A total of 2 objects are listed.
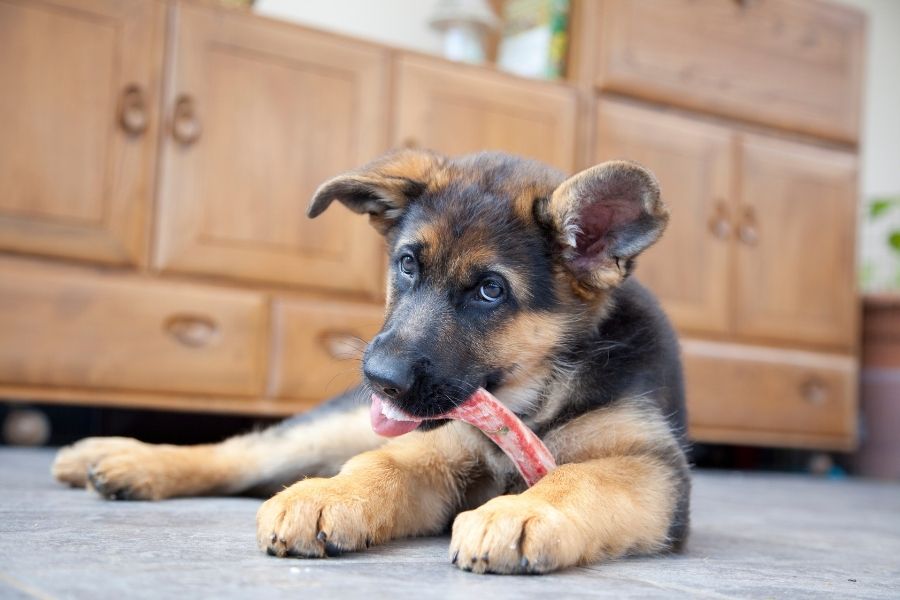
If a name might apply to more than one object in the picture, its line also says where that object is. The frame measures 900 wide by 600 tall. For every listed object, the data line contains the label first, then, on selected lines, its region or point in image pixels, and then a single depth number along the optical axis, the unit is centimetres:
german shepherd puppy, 97
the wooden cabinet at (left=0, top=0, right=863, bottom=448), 159
